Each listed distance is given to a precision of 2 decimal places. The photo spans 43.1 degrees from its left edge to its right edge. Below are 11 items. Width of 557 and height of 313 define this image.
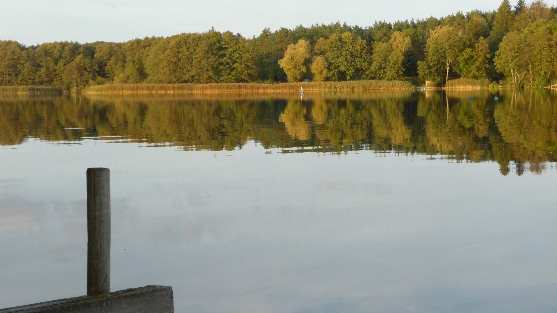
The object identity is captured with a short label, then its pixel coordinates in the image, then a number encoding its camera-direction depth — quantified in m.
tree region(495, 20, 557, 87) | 104.75
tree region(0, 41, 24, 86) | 161.12
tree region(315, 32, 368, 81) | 128.50
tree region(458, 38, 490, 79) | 116.56
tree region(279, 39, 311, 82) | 123.19
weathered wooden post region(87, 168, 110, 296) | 6.17
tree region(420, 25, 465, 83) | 120.00
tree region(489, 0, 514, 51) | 129.00
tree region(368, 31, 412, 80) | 122.75
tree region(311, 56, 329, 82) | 122.75
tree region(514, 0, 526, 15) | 155.62
